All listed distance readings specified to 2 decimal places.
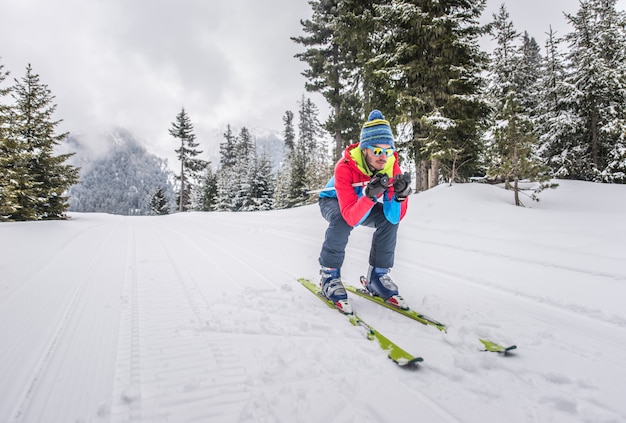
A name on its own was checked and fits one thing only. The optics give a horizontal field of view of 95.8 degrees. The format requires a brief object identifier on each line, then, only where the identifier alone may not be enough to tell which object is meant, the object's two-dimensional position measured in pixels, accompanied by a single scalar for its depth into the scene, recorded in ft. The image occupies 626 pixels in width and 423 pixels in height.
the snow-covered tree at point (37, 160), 45.16
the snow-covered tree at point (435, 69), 33.22
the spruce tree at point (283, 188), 107.17
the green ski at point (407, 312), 7.17
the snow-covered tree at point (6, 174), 37.41
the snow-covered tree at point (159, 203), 146.82
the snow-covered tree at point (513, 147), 28.01
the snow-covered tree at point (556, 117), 58.49
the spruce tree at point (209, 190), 129.49
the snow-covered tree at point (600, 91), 53.01
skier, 8.35
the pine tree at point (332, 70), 59.57
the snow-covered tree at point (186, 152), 119.49
